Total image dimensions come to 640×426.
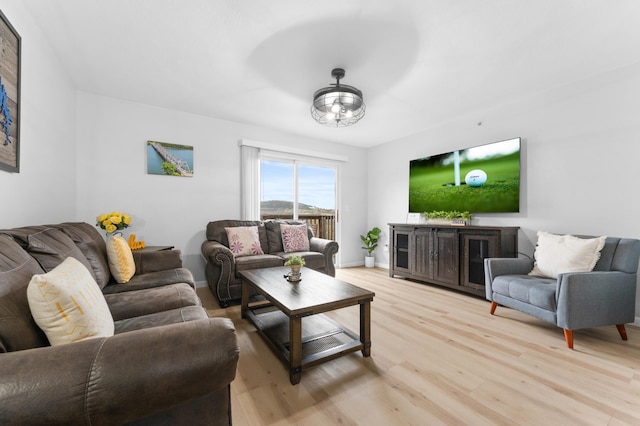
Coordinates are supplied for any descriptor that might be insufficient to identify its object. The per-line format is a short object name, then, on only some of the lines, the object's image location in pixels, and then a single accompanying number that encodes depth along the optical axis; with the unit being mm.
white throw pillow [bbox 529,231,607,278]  2309
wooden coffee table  1652
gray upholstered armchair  2039
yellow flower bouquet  2738
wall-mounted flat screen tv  3273
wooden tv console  3150
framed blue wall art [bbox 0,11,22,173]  1524
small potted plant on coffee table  2268
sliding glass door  4363
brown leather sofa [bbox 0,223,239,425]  667
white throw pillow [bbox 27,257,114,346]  894
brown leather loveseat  2900
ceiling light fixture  2512
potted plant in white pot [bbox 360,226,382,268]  5086
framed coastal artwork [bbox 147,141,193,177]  3420
